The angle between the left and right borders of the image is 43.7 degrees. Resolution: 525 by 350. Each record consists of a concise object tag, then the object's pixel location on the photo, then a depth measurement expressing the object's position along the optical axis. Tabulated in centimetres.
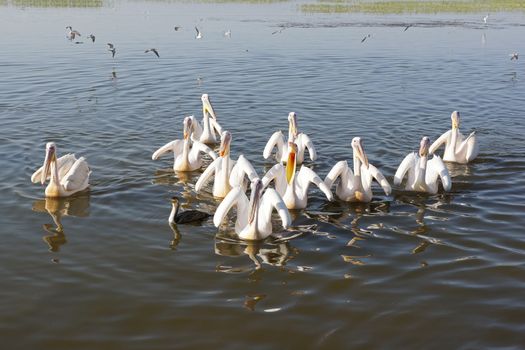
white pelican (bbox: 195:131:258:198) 987
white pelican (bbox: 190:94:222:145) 1327
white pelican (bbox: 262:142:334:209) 935
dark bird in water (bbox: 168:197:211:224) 883
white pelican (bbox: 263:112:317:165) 1138
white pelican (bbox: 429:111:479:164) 1154
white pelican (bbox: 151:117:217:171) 1127
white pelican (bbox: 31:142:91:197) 988
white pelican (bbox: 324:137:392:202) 966
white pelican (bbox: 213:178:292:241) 824
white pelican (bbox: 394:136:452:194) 1002
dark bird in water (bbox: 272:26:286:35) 3218
